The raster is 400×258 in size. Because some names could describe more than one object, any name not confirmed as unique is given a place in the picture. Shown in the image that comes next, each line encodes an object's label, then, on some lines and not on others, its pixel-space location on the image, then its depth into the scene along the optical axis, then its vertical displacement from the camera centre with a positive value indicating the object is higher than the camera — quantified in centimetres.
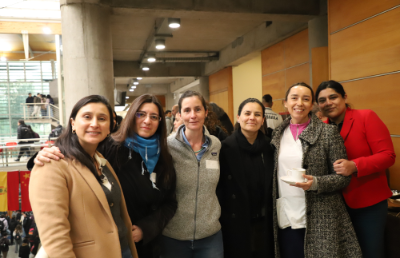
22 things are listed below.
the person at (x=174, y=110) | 479 +23
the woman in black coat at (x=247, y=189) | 215 -51
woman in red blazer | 207 -46
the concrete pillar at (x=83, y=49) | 508 +136
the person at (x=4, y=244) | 803 -322
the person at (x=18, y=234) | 816 -296
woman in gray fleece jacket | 191 -51
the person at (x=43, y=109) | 1608 +105
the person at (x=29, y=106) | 1633 +127
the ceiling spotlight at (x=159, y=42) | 885 +248
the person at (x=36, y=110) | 1578 +99
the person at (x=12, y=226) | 817 -273
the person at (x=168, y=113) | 1040 +37
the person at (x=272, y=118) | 500 +4
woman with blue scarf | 181 -28
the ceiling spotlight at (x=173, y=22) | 696 +244
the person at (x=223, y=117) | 380 +7
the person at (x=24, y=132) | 1031 -12
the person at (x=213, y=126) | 303 -4
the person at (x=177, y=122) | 349 +2
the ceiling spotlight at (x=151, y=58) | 1088 +248
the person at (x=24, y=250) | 780 -329
